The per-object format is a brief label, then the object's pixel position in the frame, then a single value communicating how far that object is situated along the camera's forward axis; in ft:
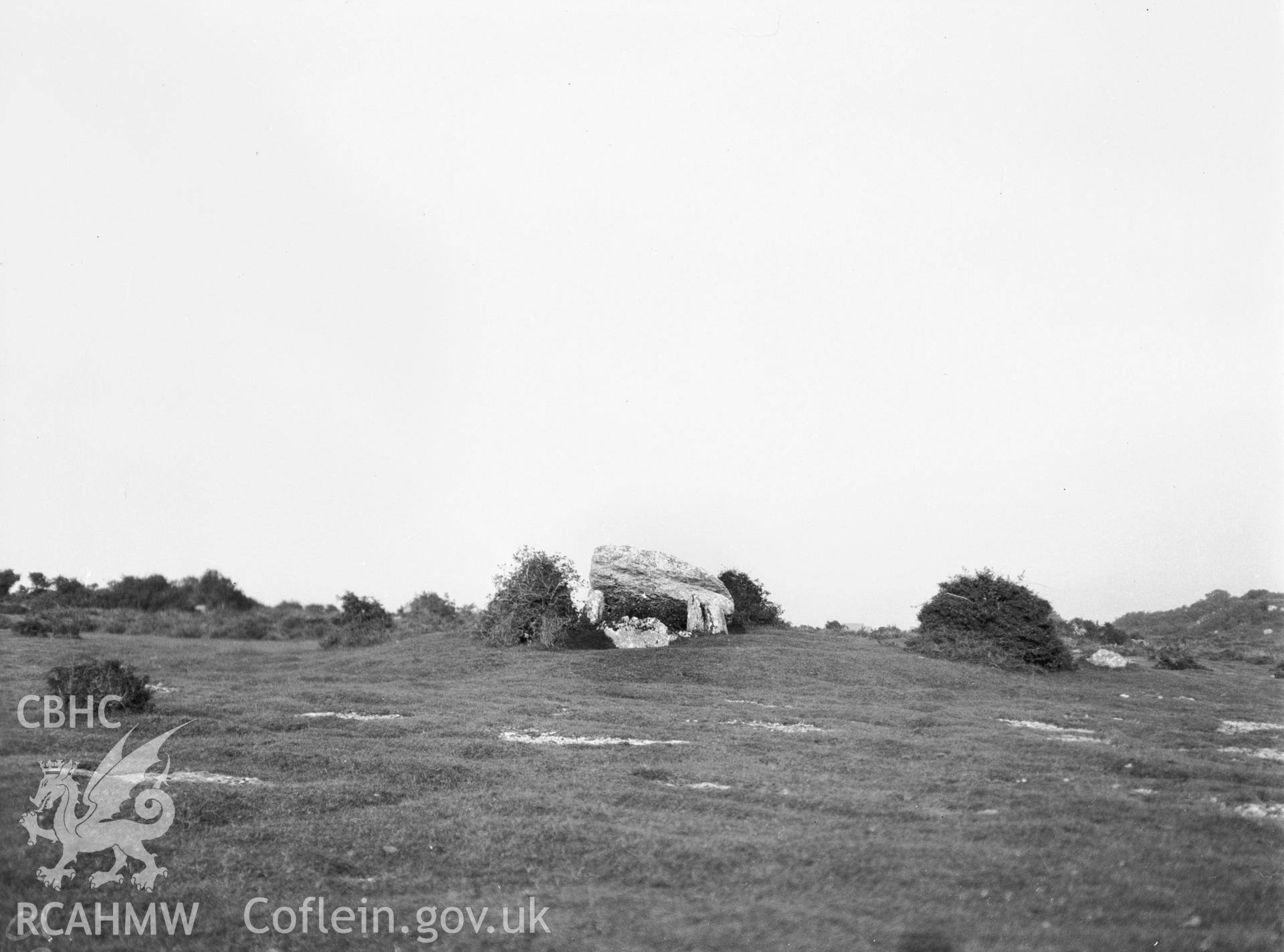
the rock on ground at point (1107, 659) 107.04
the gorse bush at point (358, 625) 136.15
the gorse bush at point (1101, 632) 151.94
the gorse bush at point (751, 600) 135.44
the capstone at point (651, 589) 117.70
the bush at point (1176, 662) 106.73
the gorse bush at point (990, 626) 105.91
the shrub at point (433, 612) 173.06
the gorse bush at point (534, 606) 115.55
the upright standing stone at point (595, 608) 117.19
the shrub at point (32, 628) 132.05
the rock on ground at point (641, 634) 109.19
